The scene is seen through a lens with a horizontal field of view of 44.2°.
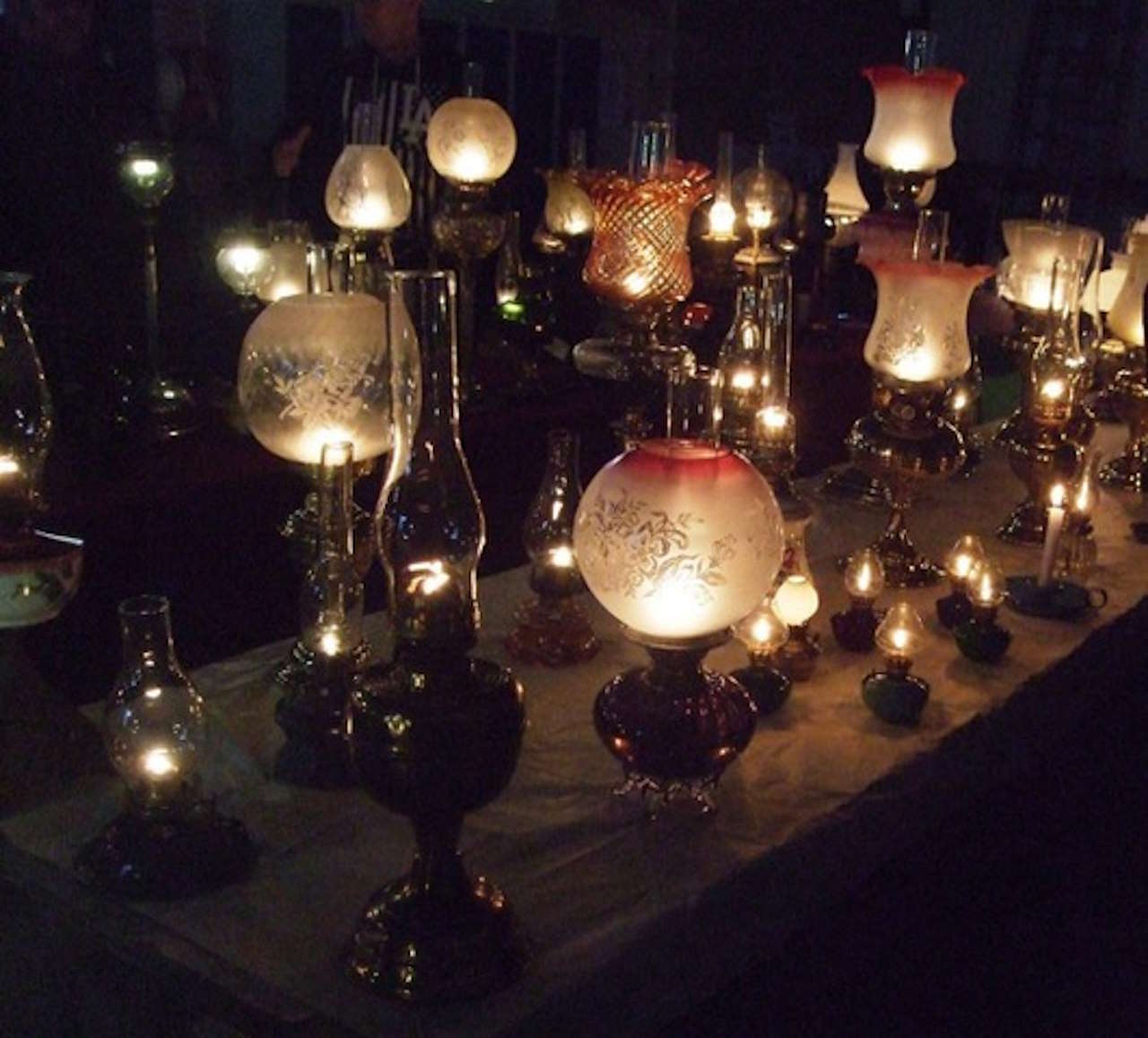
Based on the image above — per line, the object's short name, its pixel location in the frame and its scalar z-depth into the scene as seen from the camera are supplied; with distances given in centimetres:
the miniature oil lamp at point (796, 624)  161
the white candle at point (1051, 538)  189
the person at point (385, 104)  350
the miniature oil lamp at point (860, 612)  172
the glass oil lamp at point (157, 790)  115
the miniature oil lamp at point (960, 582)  181
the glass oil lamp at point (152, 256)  227
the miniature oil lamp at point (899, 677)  152
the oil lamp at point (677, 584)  123
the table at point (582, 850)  106
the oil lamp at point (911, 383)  192
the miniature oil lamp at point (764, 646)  154
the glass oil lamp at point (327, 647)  133
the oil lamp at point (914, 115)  250
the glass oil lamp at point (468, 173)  255
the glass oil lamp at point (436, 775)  104
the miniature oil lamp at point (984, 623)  170
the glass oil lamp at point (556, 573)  163
